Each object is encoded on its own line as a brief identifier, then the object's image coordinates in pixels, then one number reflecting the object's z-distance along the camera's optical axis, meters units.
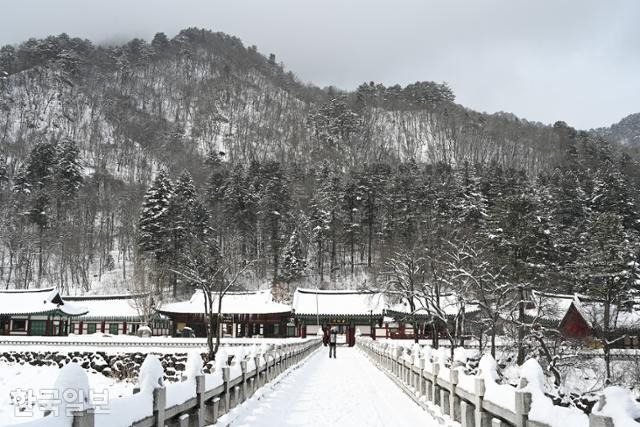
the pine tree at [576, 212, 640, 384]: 40.53
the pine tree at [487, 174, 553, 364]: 40.16
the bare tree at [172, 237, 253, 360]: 59.52
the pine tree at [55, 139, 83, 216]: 98.62
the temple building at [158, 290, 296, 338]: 58.16
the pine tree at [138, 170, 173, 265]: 73.69
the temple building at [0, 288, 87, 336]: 57.03
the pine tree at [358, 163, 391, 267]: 87.12
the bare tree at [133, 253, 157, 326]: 57.88
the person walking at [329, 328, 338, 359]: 36.95
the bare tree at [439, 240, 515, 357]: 31.69
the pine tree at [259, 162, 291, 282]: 84.12
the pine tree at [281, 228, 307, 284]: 76.81
